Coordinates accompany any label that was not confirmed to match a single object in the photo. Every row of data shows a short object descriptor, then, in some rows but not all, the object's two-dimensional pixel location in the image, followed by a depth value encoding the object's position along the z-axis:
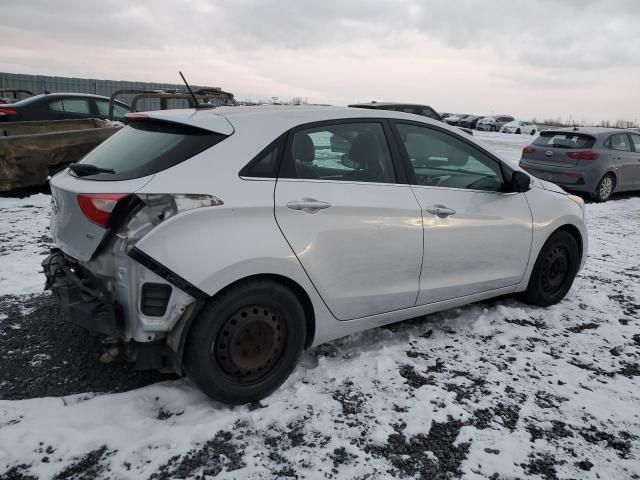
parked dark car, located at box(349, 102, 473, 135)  11.61
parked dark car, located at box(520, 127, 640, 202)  9.94
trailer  7.33
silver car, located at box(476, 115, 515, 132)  41.41
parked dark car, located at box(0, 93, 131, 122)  10.68
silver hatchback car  2.50
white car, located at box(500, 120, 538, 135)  39.19
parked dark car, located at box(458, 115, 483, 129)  43.31
